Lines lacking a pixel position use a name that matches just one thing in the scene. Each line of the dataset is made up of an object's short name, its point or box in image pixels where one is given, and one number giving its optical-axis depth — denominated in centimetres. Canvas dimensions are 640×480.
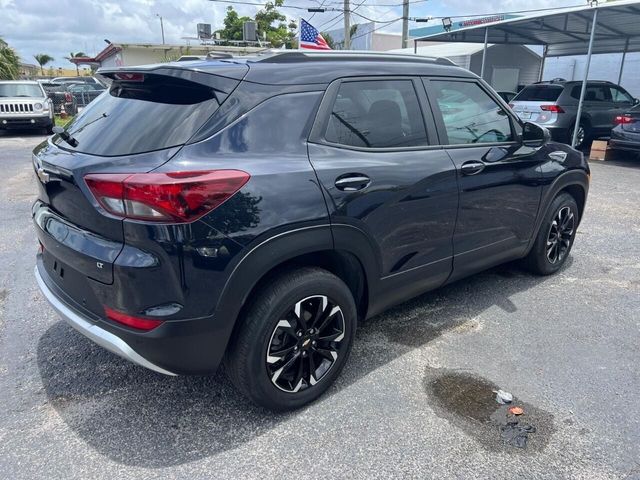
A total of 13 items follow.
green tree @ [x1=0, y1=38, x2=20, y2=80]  2303
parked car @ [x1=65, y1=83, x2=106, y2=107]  2617
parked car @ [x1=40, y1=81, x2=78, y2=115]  1994
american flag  1141
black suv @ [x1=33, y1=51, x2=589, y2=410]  220
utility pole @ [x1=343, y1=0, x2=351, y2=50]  2494
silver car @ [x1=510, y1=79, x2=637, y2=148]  1188
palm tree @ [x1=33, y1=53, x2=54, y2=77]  7550
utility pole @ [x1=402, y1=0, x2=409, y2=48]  2433
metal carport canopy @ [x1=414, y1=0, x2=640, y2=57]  1217
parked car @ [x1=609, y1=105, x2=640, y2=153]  1037
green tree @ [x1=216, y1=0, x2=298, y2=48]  3734
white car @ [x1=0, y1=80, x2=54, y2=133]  1484
